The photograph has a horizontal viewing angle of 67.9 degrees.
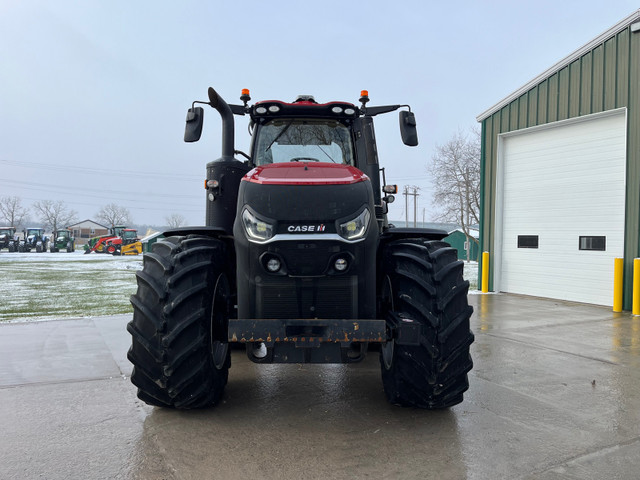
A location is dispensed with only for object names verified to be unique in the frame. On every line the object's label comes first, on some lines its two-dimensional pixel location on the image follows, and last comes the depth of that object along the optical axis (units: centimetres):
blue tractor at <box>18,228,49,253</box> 3978
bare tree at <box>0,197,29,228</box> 7600
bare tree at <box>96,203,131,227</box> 9062
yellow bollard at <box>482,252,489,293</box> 1245
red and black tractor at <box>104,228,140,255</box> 3731
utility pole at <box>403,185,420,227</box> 5553
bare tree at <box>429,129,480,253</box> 3241
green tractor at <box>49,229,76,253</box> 4159
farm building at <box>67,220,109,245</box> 8925
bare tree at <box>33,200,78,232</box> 7994
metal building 936
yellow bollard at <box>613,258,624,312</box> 924
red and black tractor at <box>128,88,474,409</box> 318
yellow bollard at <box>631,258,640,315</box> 879
